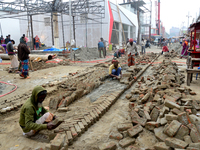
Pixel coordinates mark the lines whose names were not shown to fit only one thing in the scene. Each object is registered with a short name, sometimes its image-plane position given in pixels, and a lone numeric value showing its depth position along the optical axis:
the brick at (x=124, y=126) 2.66
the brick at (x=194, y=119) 2.42
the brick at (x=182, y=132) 2.23
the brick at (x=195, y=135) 2.09
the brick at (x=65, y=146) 2.19
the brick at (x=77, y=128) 2.61
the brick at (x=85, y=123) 2.80
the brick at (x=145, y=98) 3.73
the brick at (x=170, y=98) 3.24
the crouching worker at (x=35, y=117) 2.45
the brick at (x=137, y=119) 2.76
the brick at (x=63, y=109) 3.54
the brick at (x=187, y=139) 2.12
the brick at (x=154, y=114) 2.87
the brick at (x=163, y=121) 2.50
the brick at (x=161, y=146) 2.02
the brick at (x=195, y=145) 1.94
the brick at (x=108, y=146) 2.19
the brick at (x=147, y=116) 2.83
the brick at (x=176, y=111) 2.61
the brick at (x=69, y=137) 2.40
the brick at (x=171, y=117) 2.45
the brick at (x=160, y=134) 2.26
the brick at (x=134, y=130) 2.46
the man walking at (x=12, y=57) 7.56
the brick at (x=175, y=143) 1.99
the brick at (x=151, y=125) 2.54
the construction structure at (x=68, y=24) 14.87
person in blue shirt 12.91
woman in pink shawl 9.91
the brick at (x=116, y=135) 2.48
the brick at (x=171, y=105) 2.80
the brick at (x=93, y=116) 3.07
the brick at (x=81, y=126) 2.70
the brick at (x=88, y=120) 2.90
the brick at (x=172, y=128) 2.22
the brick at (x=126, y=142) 2.29
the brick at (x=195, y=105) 3.13
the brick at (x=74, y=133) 2.51
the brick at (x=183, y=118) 2.44
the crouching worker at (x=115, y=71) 5.84
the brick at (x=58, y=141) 2.10
